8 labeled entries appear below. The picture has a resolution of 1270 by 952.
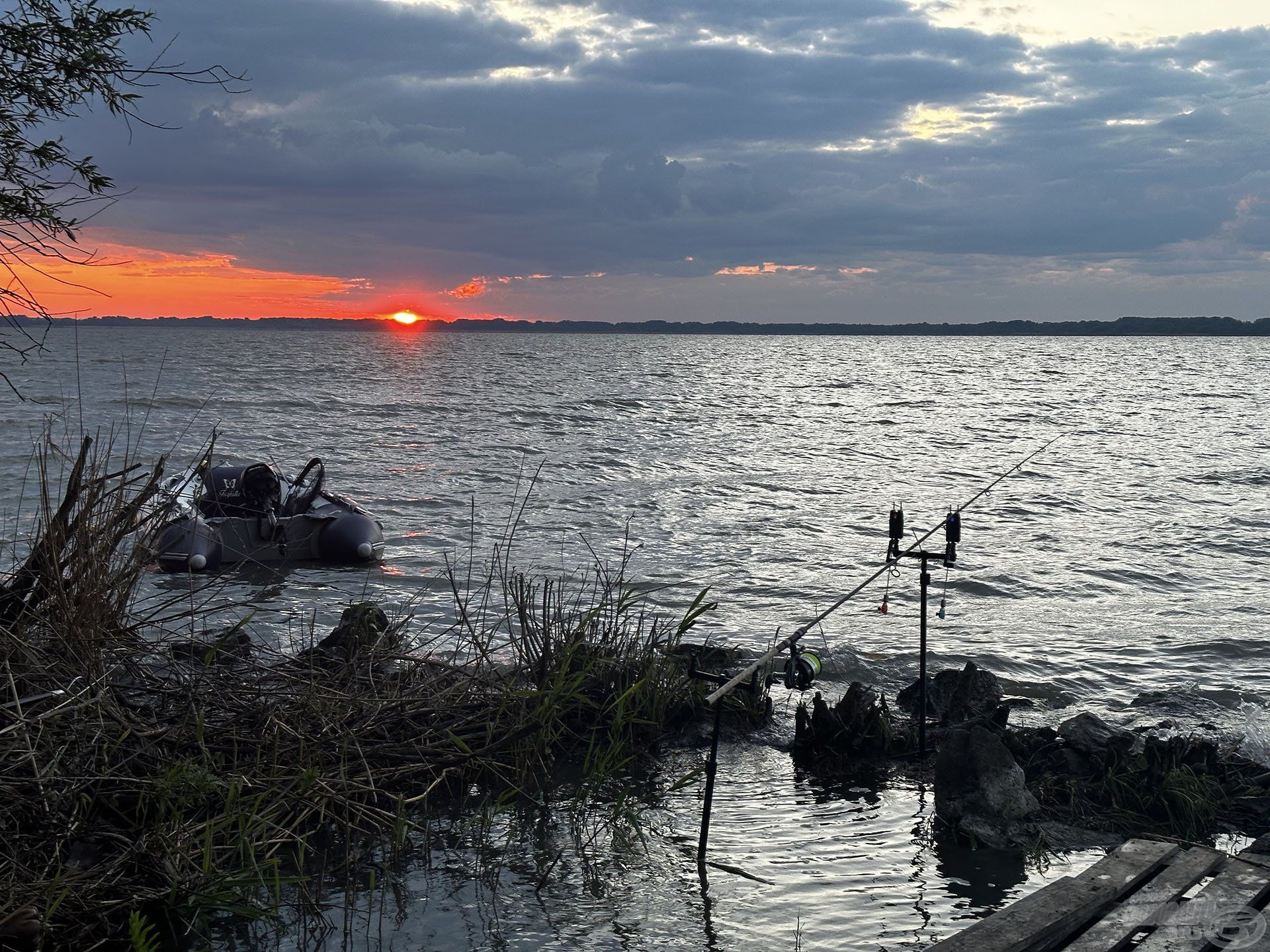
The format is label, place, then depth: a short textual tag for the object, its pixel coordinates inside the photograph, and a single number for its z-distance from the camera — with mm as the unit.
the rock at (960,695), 8023
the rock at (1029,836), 6133
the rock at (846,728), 7496
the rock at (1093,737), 7098
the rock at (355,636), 6844
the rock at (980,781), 6355
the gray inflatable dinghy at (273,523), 15484
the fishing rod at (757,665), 4496
